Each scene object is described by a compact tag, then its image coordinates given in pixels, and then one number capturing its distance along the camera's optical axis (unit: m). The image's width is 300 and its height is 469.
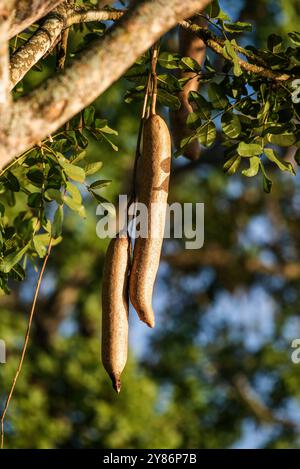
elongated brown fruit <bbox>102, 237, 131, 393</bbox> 3.17
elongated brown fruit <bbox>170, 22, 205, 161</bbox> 3.58
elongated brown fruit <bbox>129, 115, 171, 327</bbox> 3.17
